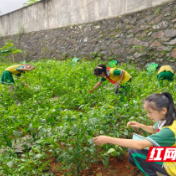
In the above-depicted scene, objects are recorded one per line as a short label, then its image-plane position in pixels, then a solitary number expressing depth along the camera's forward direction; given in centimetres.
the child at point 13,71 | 432
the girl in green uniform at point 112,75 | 338
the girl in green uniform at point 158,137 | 137
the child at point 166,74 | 388
